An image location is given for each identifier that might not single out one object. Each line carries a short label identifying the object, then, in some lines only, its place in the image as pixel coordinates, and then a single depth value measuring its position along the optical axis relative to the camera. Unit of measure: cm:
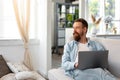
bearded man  246
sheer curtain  469
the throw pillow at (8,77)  361
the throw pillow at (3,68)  402
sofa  263
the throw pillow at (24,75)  354
